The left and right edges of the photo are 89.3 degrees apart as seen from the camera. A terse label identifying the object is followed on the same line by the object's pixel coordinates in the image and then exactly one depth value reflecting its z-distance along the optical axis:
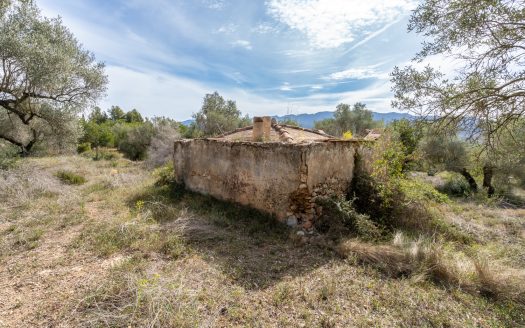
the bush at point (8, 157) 10.02
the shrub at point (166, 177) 10.09
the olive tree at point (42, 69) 7.73
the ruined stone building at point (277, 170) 5.98
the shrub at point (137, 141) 22.77
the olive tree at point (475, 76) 4.39
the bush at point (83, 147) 25.02
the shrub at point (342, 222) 5.49
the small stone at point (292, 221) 6.02
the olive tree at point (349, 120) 31.55
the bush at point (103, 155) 20.33
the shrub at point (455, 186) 16.73
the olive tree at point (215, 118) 25.28
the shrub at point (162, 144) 16.81
